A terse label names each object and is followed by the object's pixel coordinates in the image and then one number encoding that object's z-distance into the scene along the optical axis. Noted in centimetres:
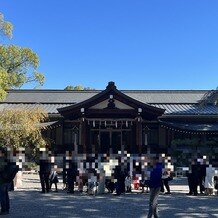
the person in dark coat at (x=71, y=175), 953
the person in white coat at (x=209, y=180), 952
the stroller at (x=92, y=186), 929
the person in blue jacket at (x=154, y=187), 594
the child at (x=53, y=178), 978
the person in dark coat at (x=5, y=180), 650
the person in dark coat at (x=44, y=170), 937
